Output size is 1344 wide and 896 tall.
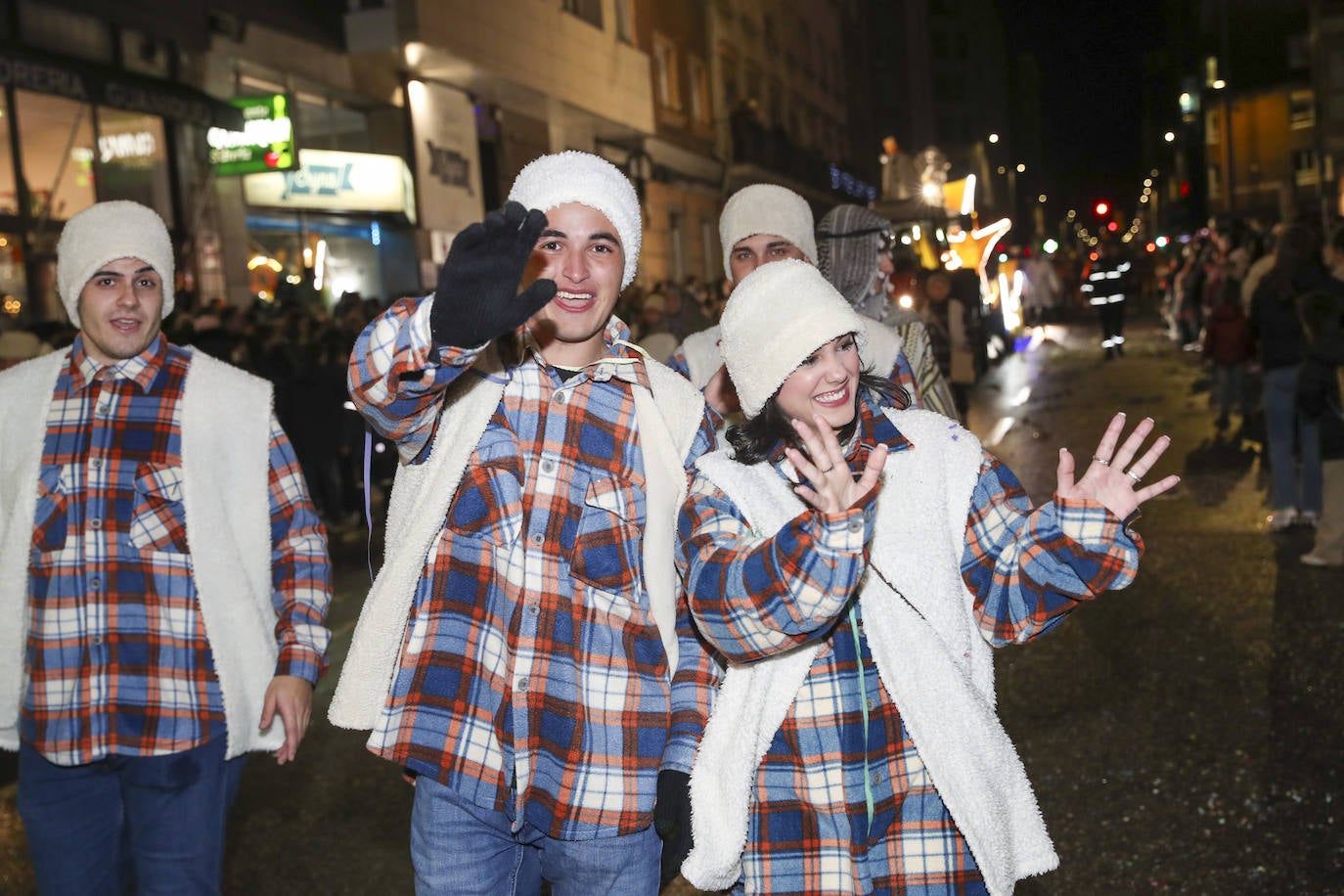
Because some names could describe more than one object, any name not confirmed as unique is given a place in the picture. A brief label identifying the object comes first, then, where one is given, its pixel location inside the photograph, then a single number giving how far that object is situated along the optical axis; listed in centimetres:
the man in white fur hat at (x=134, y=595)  325
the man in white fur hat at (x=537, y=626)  267
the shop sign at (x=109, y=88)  1200
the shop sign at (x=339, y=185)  1773
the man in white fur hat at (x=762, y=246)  430
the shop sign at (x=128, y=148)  1502
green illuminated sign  1639
